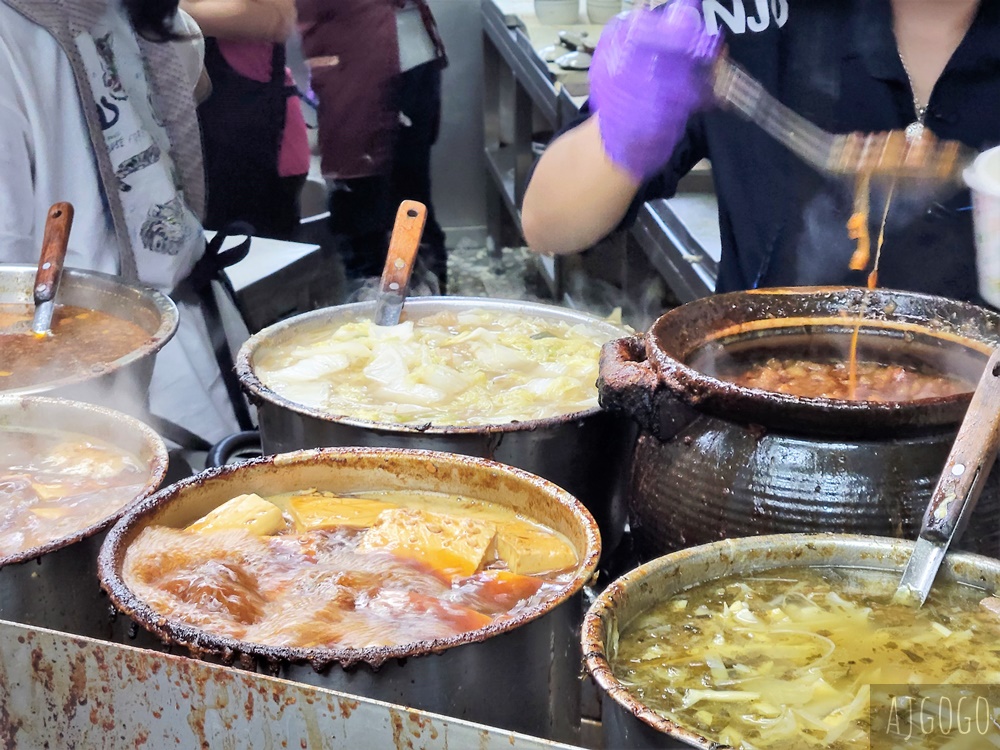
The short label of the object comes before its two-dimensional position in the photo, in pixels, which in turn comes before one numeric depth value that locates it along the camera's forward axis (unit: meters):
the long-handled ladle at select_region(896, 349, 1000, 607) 1.13
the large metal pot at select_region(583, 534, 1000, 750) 1.06
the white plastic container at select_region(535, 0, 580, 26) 5.66
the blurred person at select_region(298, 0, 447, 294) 3.80
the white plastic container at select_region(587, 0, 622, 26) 5.54
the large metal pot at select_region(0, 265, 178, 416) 1.74
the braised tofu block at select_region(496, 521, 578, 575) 1.29
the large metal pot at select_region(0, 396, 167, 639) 1.17
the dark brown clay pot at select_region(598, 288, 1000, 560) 1.22
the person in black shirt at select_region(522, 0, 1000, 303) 1.98
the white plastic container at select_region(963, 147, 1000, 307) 1.42
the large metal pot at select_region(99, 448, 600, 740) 1.00
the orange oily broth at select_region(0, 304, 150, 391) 2.09
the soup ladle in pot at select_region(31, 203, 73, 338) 2.25
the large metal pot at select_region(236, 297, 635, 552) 1.49
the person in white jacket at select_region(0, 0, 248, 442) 2.68
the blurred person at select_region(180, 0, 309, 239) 3.29
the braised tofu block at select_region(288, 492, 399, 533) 1.36
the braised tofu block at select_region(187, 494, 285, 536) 1.31
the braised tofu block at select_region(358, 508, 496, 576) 1.27
